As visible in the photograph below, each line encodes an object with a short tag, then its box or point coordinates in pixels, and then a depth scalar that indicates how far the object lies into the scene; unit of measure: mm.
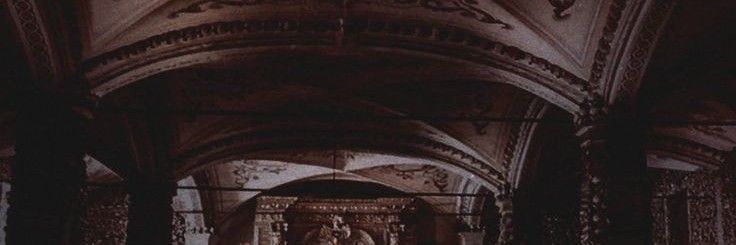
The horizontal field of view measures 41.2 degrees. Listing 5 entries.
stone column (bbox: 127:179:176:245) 12273
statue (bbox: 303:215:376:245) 18062
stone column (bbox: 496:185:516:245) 12547
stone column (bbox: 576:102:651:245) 8188
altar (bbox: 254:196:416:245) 17906
